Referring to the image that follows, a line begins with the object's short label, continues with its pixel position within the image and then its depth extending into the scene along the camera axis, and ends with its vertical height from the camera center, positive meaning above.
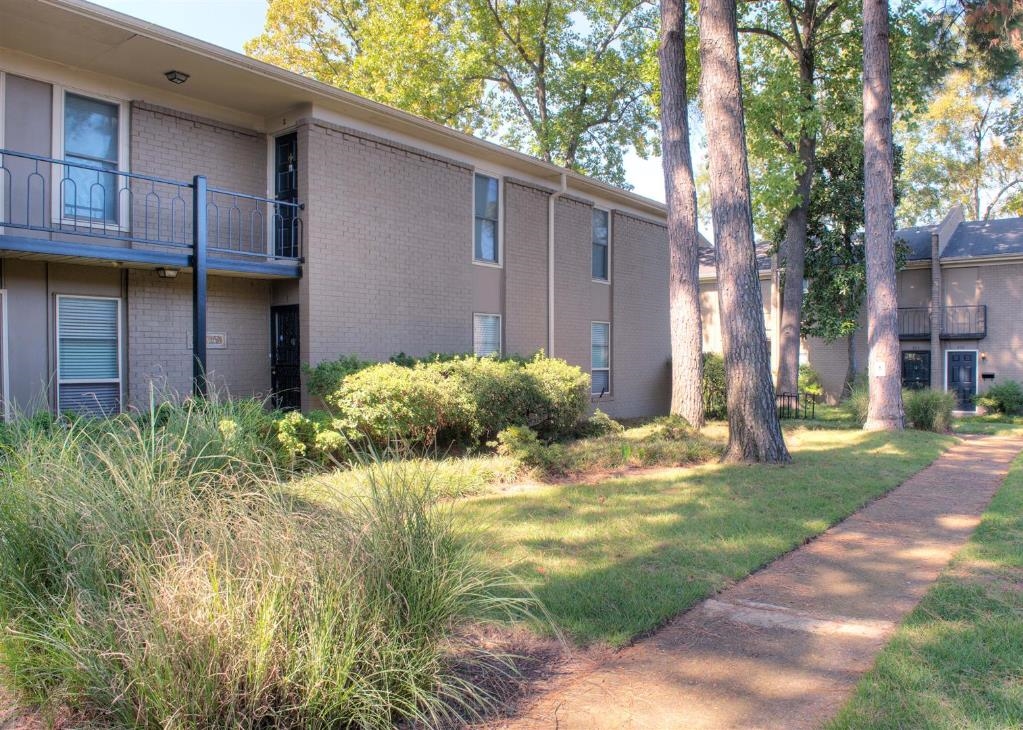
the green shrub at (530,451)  9.34 -1.05
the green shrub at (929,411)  16.23 -0.99
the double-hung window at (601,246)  18.52 +3.07
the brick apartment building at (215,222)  9.48 +2.29
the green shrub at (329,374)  10.54 -0.06
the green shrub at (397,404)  9.68 -0.46
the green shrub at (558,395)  11.84 -0.43
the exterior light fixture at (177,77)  10.17 +4.05
